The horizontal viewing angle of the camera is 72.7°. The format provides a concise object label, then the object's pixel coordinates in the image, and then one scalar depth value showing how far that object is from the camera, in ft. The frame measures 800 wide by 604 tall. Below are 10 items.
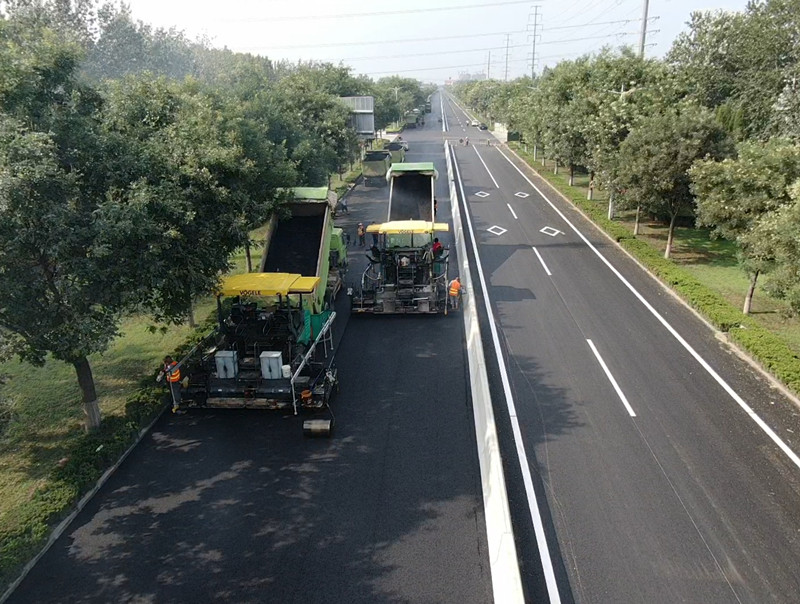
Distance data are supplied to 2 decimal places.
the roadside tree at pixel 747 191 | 52.85
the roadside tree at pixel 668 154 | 72.33
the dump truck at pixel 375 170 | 153.07
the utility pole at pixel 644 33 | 123.71
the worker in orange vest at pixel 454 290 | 61.16
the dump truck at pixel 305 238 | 58.34
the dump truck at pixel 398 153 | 169.68
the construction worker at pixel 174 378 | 41.47
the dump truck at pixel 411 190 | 86.12
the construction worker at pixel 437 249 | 64.08
